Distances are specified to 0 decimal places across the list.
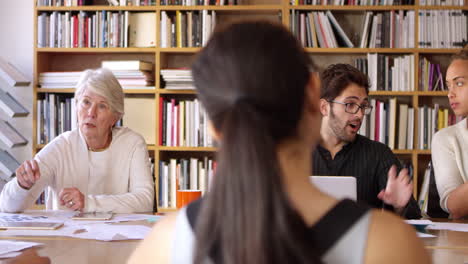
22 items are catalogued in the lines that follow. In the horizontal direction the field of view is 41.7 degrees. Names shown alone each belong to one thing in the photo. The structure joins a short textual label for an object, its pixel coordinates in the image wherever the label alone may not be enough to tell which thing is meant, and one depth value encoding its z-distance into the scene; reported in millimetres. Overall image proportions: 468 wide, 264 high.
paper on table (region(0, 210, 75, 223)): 2102
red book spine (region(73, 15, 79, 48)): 3996
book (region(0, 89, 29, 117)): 3859
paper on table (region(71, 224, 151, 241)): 1801
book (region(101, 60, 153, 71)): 3885
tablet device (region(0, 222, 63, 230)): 1936
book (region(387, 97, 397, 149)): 3855
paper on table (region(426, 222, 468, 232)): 2057
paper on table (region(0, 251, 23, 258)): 1501
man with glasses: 2643
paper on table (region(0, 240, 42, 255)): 1570
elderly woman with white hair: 2611
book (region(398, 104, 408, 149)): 3867
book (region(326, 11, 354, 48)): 3859
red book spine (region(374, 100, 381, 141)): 3873
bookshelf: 3834
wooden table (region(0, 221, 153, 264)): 1503
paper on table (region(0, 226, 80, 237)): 1843
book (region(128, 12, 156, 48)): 3963
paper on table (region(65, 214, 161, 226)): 2050
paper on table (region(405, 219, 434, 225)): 2061
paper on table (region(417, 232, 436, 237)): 1918
